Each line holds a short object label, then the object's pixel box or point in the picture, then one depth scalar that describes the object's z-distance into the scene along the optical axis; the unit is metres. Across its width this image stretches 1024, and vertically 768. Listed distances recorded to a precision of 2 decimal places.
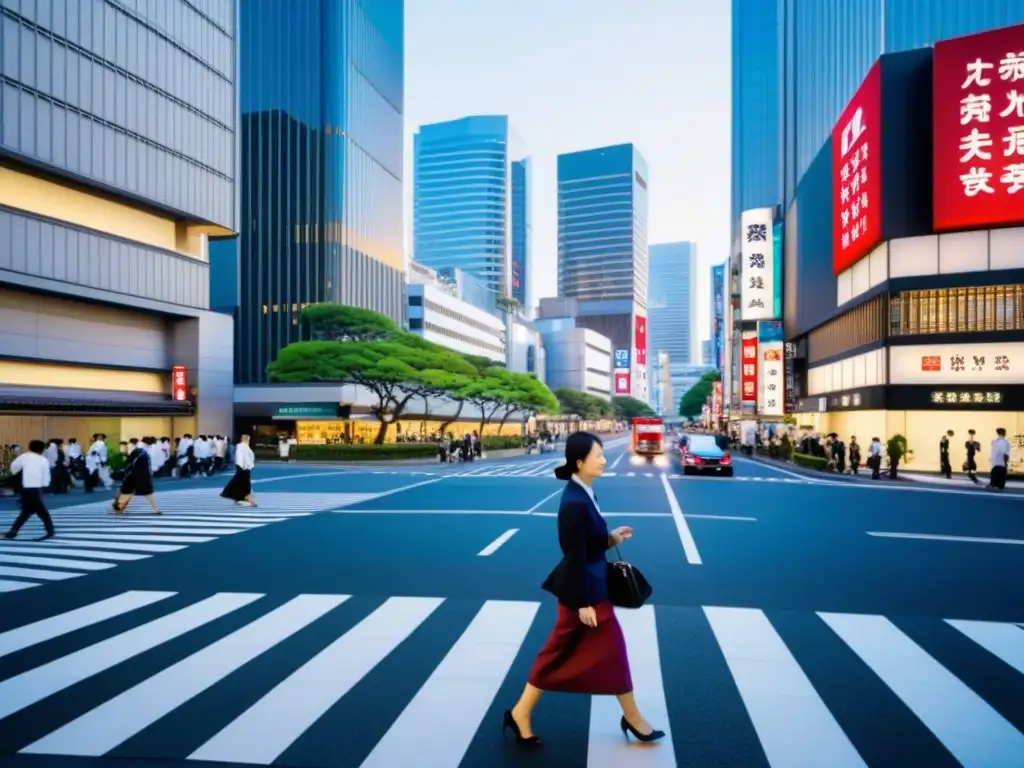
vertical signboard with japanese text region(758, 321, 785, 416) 55.28
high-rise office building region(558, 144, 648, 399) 194.75
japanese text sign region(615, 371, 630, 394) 192.38
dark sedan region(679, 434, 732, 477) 27.78
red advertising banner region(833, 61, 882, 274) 34.69
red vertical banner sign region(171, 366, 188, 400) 37.22
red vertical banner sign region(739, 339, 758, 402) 58.97
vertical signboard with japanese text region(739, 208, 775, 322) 59.66
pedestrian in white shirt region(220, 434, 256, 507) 16.64
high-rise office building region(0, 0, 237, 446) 28.53
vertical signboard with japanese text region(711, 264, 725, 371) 113.38
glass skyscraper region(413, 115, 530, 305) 192.88
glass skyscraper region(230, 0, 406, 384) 71.56
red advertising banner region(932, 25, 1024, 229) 30.86
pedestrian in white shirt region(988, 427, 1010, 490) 21.55
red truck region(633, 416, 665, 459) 48.06
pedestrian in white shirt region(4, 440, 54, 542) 11.82
